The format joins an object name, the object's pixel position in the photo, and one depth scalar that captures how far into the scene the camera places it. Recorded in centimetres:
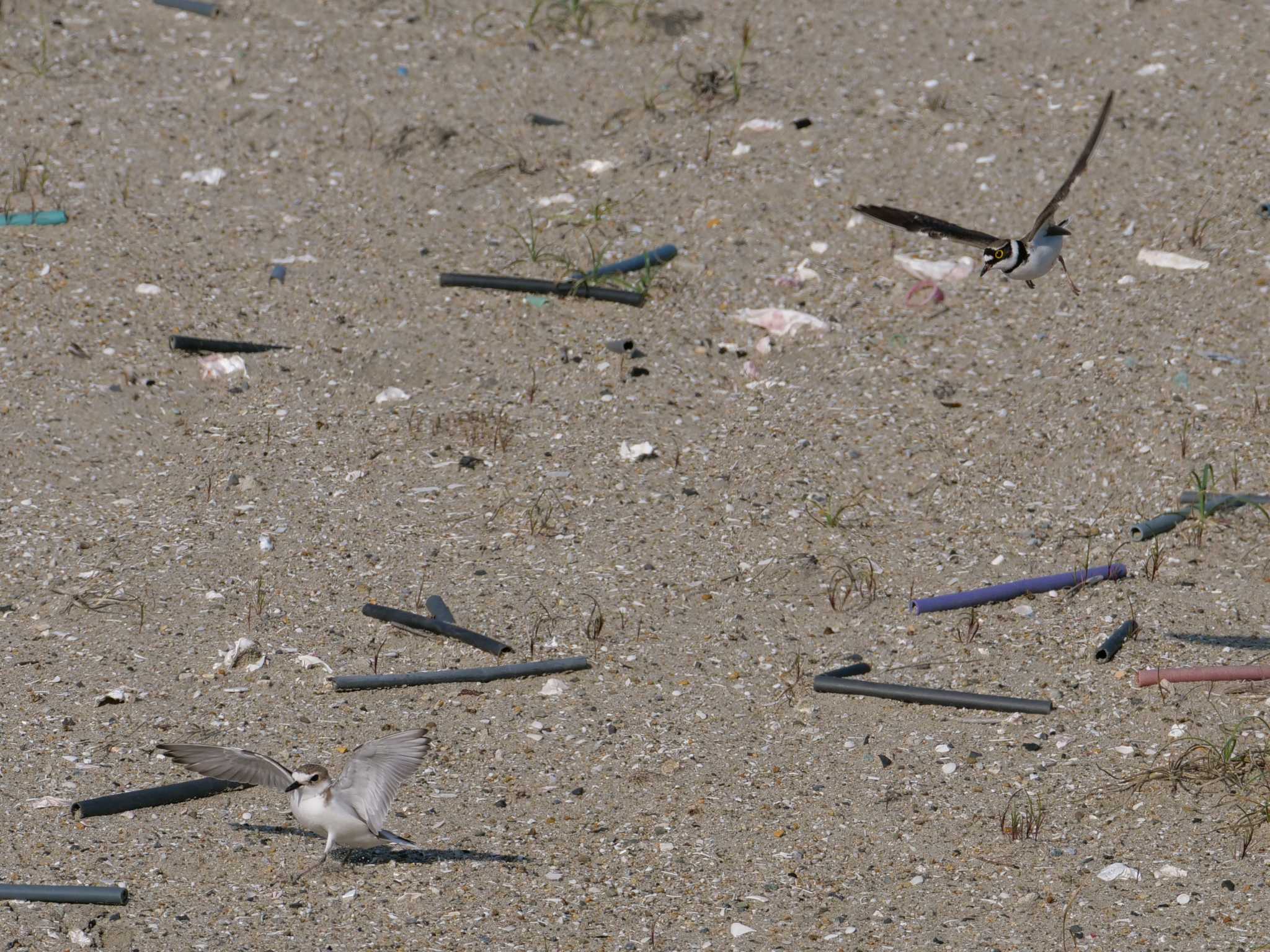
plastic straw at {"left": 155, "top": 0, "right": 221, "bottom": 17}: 1727
